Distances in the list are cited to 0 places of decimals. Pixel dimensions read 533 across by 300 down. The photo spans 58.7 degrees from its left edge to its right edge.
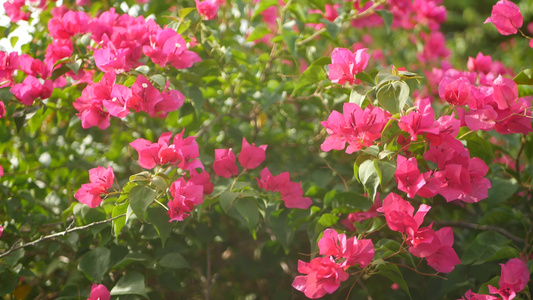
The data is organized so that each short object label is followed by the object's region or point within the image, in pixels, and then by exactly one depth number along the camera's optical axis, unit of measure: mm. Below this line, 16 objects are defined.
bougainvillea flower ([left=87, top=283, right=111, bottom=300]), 923
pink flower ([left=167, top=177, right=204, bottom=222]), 854
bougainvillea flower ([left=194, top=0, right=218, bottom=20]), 1149
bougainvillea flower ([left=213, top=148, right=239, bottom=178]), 1001
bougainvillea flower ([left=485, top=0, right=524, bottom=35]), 944
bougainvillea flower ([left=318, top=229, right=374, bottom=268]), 823
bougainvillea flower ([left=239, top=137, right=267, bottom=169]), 1020
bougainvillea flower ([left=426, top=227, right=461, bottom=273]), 859
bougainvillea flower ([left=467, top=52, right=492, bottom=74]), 1318
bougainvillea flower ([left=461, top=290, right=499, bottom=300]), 855
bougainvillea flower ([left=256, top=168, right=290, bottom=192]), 1005
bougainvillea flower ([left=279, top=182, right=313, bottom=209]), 1003
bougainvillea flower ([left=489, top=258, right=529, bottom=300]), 863
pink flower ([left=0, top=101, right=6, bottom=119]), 1059
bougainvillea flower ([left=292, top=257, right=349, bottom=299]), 812
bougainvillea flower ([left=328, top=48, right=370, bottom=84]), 939
